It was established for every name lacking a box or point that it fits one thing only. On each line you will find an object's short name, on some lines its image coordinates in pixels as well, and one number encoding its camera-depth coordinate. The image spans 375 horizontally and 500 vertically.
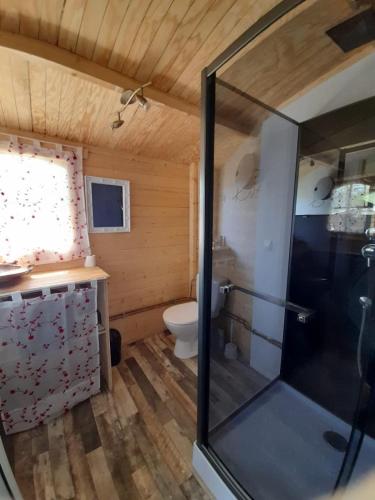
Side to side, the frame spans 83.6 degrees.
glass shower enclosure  1.13
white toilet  2.00
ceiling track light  1.30
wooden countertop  1.38
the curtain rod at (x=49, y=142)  1.55
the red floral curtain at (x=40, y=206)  1.58
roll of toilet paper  1.94
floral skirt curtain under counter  1.35
